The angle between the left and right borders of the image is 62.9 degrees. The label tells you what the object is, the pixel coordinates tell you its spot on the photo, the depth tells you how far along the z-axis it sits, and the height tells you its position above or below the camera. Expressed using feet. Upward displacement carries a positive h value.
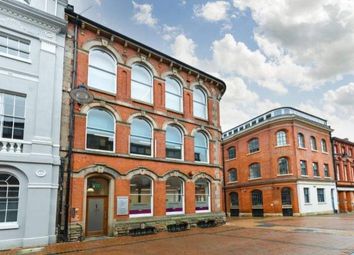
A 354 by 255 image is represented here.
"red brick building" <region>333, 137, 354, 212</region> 119.65 +5.49
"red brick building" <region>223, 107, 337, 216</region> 98.32 +7.12
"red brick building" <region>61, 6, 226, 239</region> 47.88 +9.20
